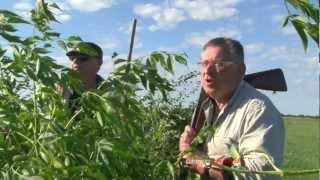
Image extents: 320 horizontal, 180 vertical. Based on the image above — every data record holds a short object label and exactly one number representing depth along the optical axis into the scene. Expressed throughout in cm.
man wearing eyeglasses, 216
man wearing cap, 327
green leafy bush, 144
